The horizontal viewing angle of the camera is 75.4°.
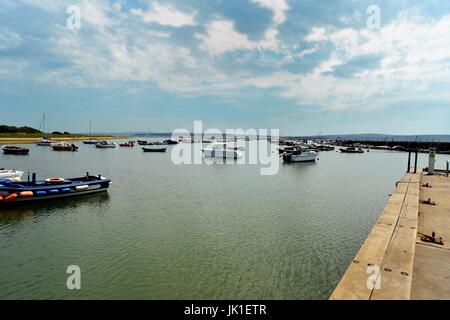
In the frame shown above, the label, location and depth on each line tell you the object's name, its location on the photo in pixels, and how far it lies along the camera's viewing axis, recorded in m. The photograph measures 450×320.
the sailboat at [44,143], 100.29
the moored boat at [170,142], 162.88
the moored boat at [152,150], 91.80
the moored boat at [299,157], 65.19
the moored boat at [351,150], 101.66
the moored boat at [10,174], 29.72
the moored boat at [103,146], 103.76
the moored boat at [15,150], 65.38
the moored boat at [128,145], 119.30
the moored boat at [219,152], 72.06
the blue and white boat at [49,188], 21.52
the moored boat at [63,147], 84.19
